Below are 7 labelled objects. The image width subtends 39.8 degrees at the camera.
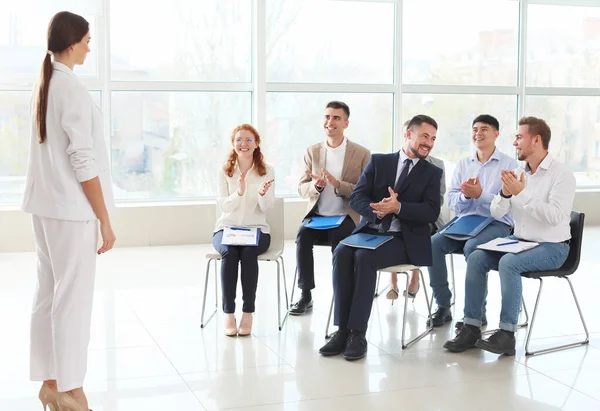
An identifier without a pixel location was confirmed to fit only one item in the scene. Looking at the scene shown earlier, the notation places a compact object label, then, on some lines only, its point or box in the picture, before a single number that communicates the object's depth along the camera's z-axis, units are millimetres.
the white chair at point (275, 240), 4855
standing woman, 3008
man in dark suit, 4289
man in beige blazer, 5195
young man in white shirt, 4289
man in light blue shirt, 4852
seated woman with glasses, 4719
